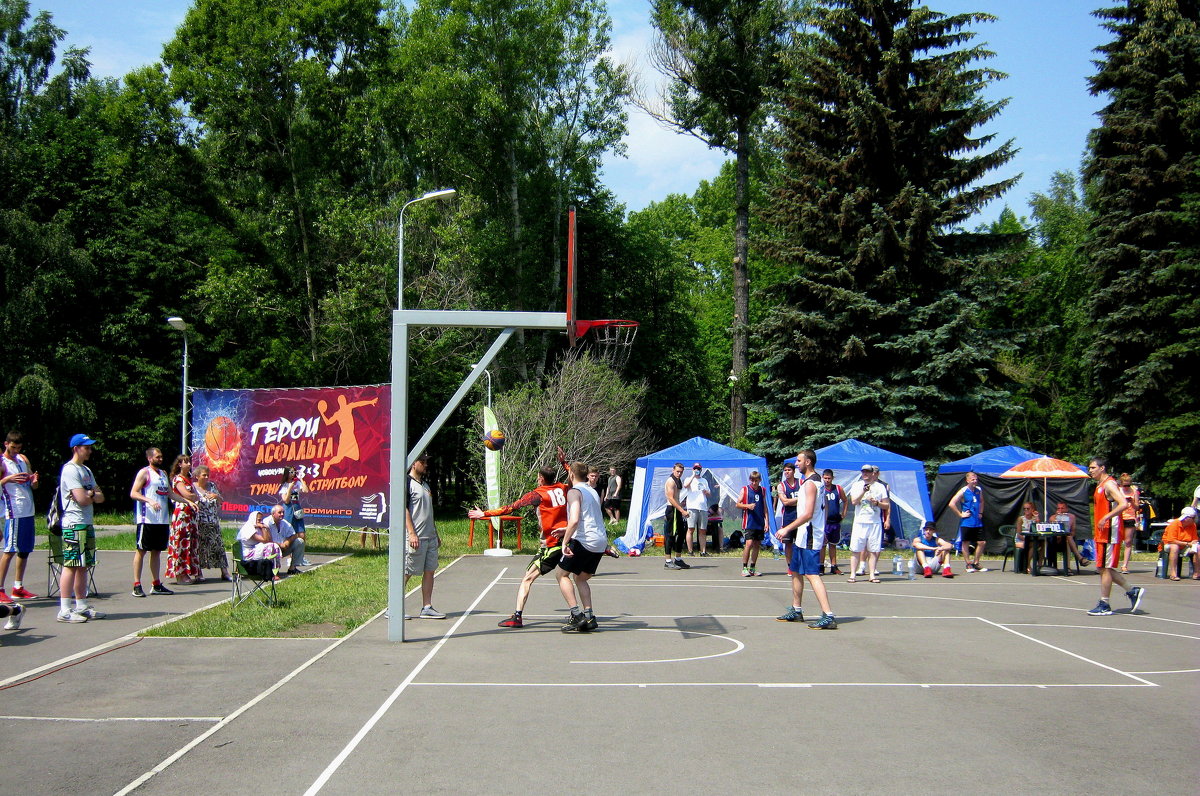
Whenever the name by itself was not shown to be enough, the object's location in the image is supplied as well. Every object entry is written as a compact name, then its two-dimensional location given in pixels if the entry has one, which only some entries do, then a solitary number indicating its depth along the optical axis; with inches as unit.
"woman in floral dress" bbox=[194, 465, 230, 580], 589.9
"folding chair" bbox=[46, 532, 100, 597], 445.4
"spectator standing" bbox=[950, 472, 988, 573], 778.2
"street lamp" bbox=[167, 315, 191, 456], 899.4
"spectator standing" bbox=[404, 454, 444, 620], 442.3
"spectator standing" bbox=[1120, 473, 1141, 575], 713.0
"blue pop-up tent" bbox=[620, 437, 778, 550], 933.8
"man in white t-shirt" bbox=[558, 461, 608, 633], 419.5
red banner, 732.7
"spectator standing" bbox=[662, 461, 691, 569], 749.9
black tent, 885.2
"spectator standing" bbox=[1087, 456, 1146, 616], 499.2
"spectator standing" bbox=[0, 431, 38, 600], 429.1
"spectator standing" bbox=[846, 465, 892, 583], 653.2
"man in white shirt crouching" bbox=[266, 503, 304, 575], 603.6
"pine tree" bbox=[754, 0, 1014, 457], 1103.6
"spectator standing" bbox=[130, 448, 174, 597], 498.0
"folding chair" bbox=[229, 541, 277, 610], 472.4
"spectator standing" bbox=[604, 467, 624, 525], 1040.2
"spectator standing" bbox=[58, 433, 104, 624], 426.6
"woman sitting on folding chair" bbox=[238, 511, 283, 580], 476.1
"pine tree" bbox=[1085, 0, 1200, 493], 1138.0
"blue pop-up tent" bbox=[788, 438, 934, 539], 911.0
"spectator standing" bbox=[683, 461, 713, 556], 846.3
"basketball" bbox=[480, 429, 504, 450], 685.9
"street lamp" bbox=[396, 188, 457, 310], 824.3
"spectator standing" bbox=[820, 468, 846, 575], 653.9
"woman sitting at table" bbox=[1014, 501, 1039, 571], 746.8
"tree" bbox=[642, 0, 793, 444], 1314.0
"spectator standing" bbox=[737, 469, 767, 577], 692.7
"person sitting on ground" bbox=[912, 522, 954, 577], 716.0
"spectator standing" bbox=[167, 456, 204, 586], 565.9
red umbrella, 861.2
